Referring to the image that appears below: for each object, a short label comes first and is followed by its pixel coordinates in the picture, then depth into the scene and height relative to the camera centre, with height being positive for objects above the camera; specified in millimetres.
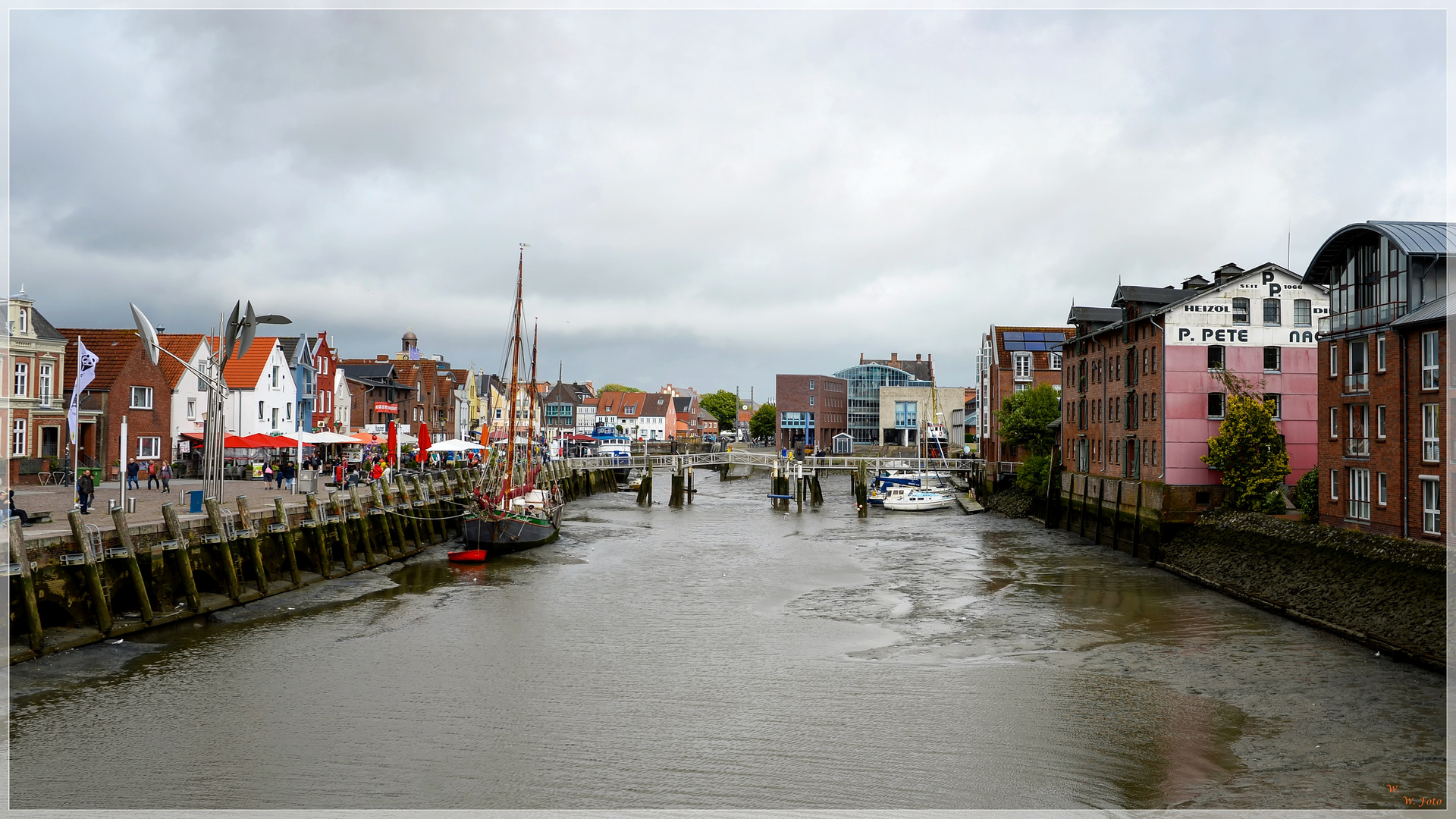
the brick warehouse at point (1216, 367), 43344 +3099
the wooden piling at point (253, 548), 28172 -3320
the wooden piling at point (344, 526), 34750 -3268
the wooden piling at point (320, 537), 32688 -3434
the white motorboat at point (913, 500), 68438 -4281
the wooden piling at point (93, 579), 21875 -3258
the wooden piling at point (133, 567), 22938 -3171
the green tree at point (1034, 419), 66250 +1144
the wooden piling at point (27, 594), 20033 -3283
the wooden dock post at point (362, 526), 36375 -3423
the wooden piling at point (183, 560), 24891 -3220
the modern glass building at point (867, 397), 146000 +5447
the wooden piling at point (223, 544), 26609 -3033
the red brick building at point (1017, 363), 80250 +5749
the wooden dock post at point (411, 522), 42469 -3794
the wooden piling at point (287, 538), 30250 -3270
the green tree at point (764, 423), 188000 +1927
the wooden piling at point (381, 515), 38219 -3219
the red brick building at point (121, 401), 47156 +1145
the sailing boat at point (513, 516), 40719 -3564
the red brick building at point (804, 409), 139625 +3401
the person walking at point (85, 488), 27750 -1711
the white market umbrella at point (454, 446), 51781 -822
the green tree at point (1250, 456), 38312 -596
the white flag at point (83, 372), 33344 +1736
